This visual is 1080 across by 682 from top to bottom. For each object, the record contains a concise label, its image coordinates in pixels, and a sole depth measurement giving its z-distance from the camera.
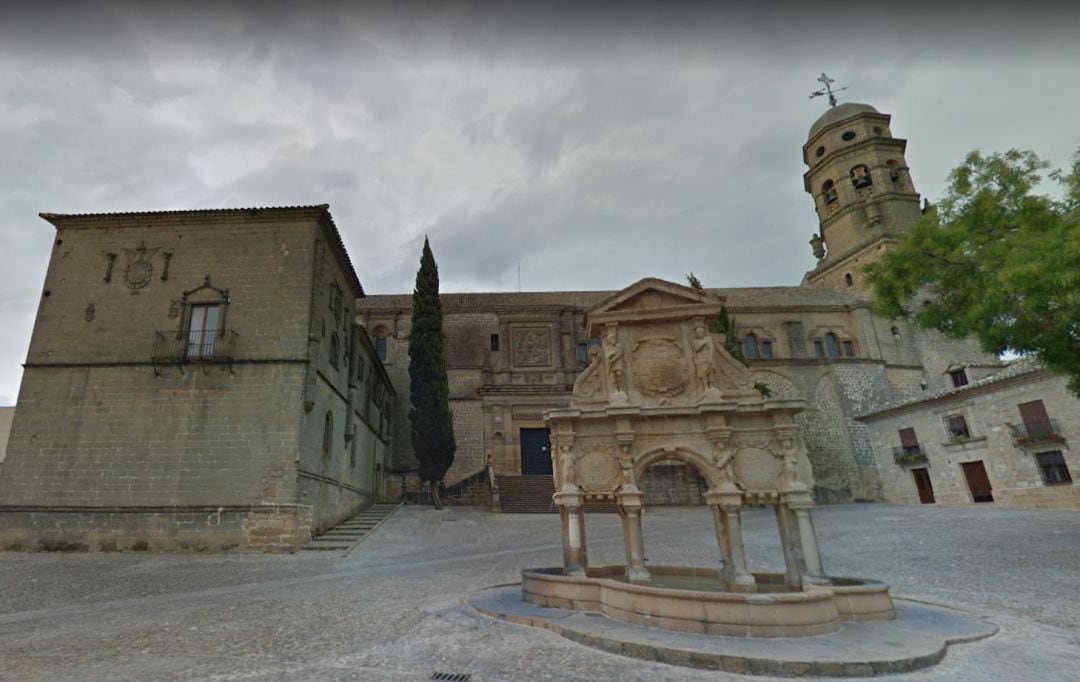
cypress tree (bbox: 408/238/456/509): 22.48
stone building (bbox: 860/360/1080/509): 19.31
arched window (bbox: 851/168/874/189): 34.50
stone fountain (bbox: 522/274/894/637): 6.88
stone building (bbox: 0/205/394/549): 13.67
